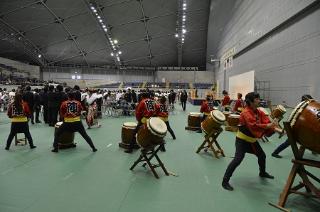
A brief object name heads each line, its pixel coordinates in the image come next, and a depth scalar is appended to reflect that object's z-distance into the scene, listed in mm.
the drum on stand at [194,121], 10297
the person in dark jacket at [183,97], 19553
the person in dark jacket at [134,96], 15859
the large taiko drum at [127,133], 6882
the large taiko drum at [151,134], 4793
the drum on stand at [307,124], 3441
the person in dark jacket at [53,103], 10817
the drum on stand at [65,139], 6855
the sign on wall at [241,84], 18738
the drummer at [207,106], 9289
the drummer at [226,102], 12773
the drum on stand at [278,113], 8486
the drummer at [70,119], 6344
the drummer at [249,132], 4113
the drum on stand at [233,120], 10084
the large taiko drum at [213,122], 6057
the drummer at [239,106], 10453
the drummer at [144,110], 6320
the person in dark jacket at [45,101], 11574
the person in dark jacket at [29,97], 10716
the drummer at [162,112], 7430
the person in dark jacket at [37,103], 11927
